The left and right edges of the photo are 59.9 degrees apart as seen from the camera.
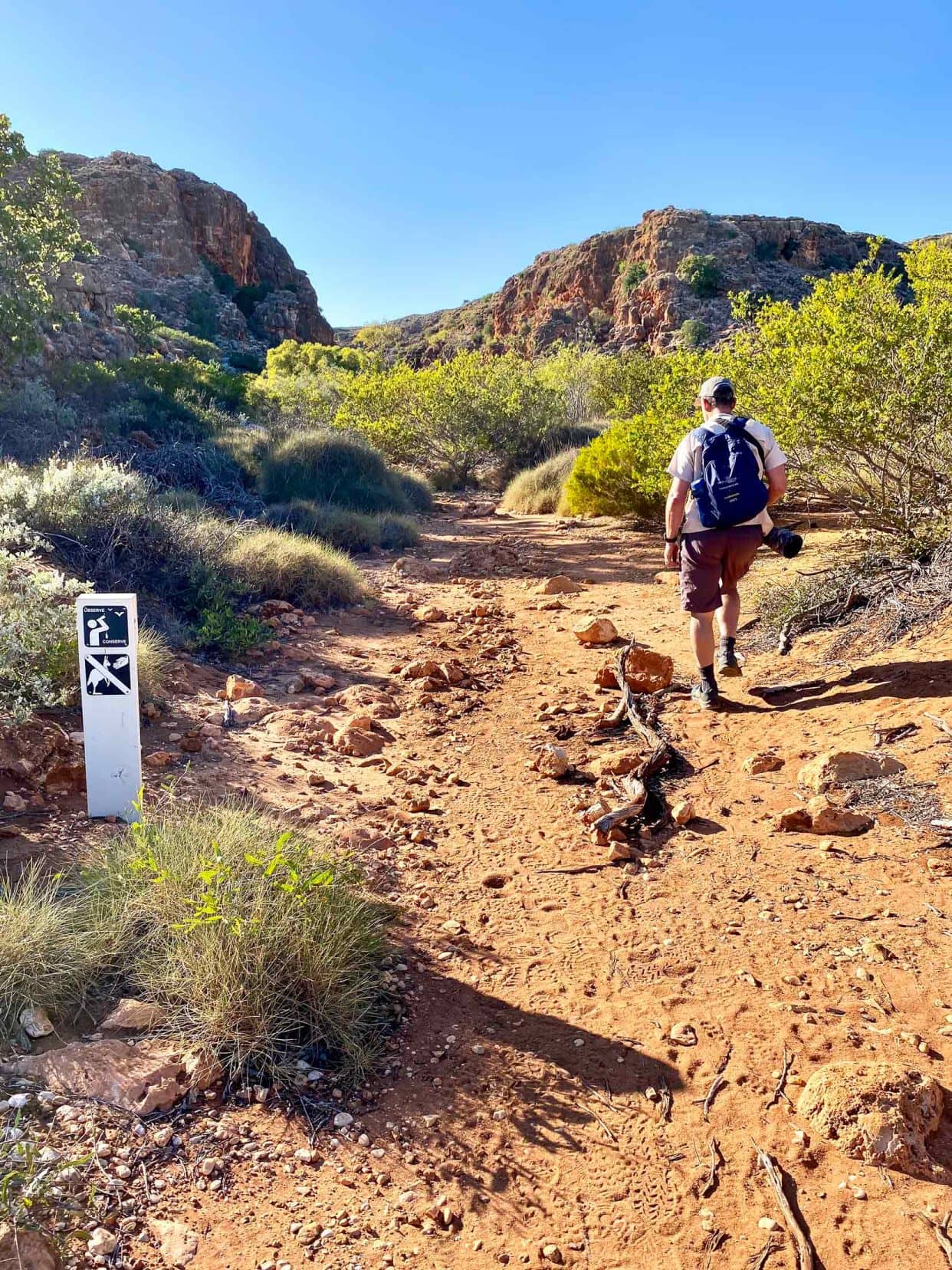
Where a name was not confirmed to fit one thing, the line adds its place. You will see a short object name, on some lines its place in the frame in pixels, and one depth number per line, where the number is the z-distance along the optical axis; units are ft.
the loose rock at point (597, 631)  22.17
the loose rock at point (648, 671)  18.03
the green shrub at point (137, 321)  65.05
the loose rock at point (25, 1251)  5.41
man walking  15.30
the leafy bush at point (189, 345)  91.04
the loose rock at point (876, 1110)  6.51
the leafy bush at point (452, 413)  60.23
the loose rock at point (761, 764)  13.67
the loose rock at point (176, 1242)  5.87
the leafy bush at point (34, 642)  12.93
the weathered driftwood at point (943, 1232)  5.77
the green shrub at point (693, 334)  152.46
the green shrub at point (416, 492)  50.03
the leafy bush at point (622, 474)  31.50
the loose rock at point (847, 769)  12.37
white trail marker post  11.30
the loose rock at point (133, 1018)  7.79
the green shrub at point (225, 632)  20.75
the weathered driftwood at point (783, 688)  16.58
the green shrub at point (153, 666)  16.10
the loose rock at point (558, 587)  28.86
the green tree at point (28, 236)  39.86
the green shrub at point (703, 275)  170.50
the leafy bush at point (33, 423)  33.96
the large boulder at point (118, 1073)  7.06
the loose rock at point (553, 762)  14.58
